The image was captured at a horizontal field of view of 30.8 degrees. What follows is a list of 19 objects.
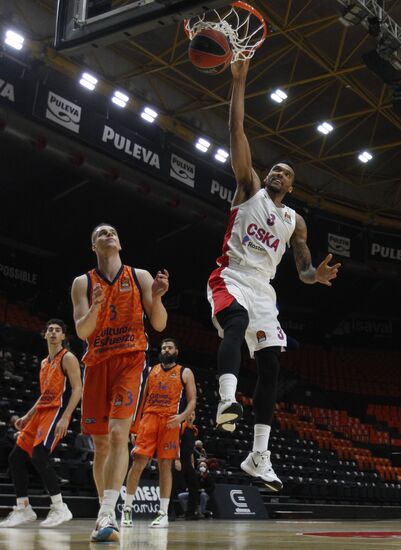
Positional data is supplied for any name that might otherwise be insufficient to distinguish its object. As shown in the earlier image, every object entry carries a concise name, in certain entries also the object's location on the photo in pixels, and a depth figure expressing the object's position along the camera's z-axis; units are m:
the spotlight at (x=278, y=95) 19.58
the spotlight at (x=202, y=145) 20.19
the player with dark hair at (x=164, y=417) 7.13
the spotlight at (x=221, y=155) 20.59
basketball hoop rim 4.94
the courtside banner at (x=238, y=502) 11.30
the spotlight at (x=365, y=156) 22.30
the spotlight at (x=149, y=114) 19.17
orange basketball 5.15
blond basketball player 4.47
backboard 5.62
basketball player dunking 4.32
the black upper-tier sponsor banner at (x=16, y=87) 14.88
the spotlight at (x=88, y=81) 17.69
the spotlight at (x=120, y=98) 18.56
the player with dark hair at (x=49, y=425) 6.90
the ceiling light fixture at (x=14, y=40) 15.61
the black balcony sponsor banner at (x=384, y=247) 23.58
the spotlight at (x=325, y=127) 20.97
